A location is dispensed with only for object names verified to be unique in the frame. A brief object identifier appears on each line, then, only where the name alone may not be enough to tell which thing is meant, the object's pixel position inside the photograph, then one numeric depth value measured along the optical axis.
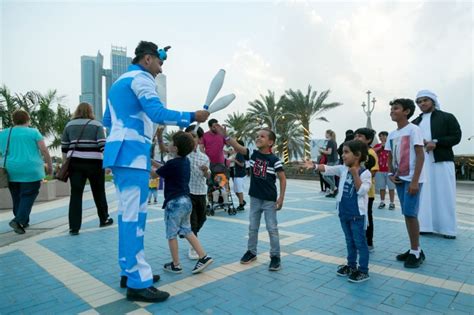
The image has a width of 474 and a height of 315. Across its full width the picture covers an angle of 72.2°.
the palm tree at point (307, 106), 24.59
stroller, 6.82
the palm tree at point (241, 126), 28.74
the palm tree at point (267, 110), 27.55
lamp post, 26.14
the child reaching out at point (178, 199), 3.49
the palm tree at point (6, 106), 13.70
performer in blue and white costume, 2.79
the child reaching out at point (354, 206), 3.30
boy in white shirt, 3.67
